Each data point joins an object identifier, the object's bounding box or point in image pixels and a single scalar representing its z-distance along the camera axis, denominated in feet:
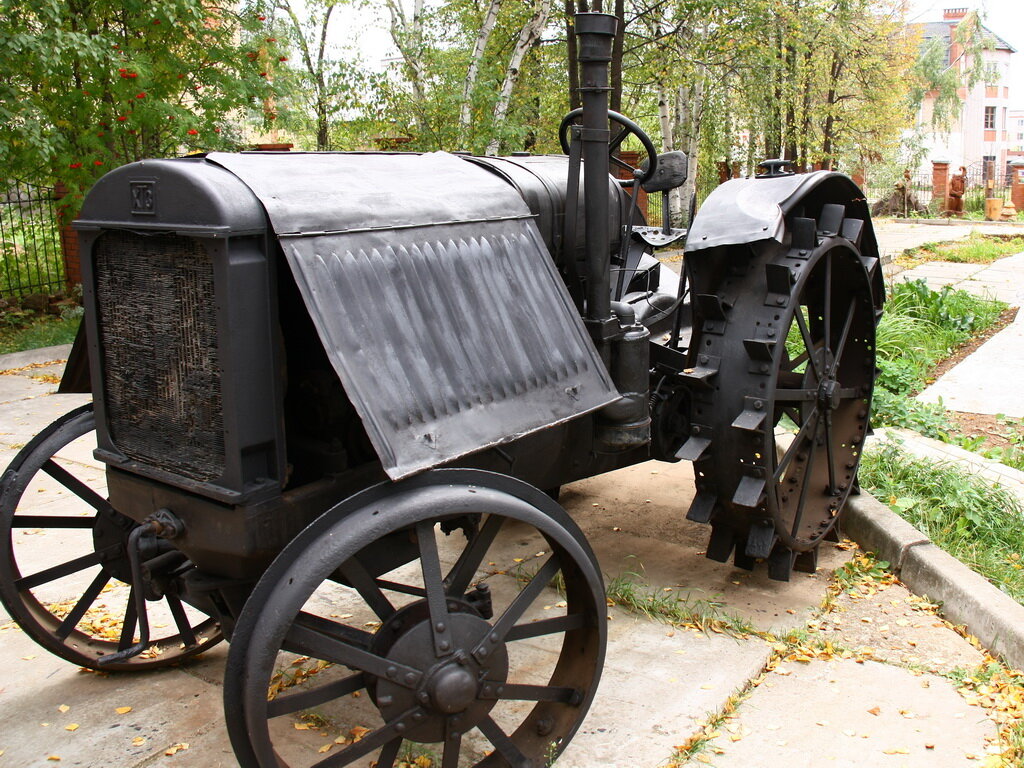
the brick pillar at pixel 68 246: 32.83
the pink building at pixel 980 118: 190.60
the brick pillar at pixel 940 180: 82.84
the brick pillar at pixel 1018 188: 80.33
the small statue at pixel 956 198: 79.41
